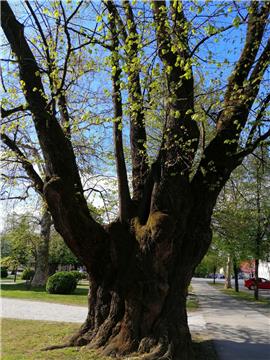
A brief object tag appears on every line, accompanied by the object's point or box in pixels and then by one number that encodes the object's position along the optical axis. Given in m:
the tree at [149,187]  7.44
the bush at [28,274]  39.06
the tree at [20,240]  29.89
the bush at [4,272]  51.44
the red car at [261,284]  43.91
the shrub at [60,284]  23.17
